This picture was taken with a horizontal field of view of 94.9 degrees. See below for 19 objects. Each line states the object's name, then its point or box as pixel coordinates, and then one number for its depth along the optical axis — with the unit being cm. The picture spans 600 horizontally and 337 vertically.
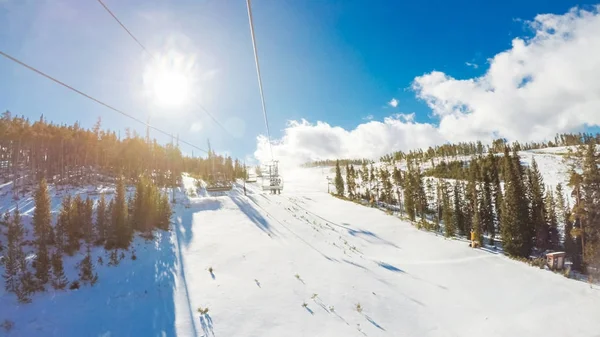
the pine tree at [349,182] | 7644
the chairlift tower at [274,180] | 3804
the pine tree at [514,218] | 3403
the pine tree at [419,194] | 5391
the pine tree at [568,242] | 4095
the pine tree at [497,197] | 4582
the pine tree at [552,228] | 4372
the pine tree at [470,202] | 4736
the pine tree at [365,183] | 7681
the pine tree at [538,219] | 4253
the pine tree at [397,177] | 6481
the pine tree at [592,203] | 2509
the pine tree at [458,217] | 4877
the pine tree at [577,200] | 2574
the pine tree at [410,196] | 4912
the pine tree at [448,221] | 3838
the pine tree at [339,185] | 7388
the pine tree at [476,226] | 3694
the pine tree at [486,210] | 4775
